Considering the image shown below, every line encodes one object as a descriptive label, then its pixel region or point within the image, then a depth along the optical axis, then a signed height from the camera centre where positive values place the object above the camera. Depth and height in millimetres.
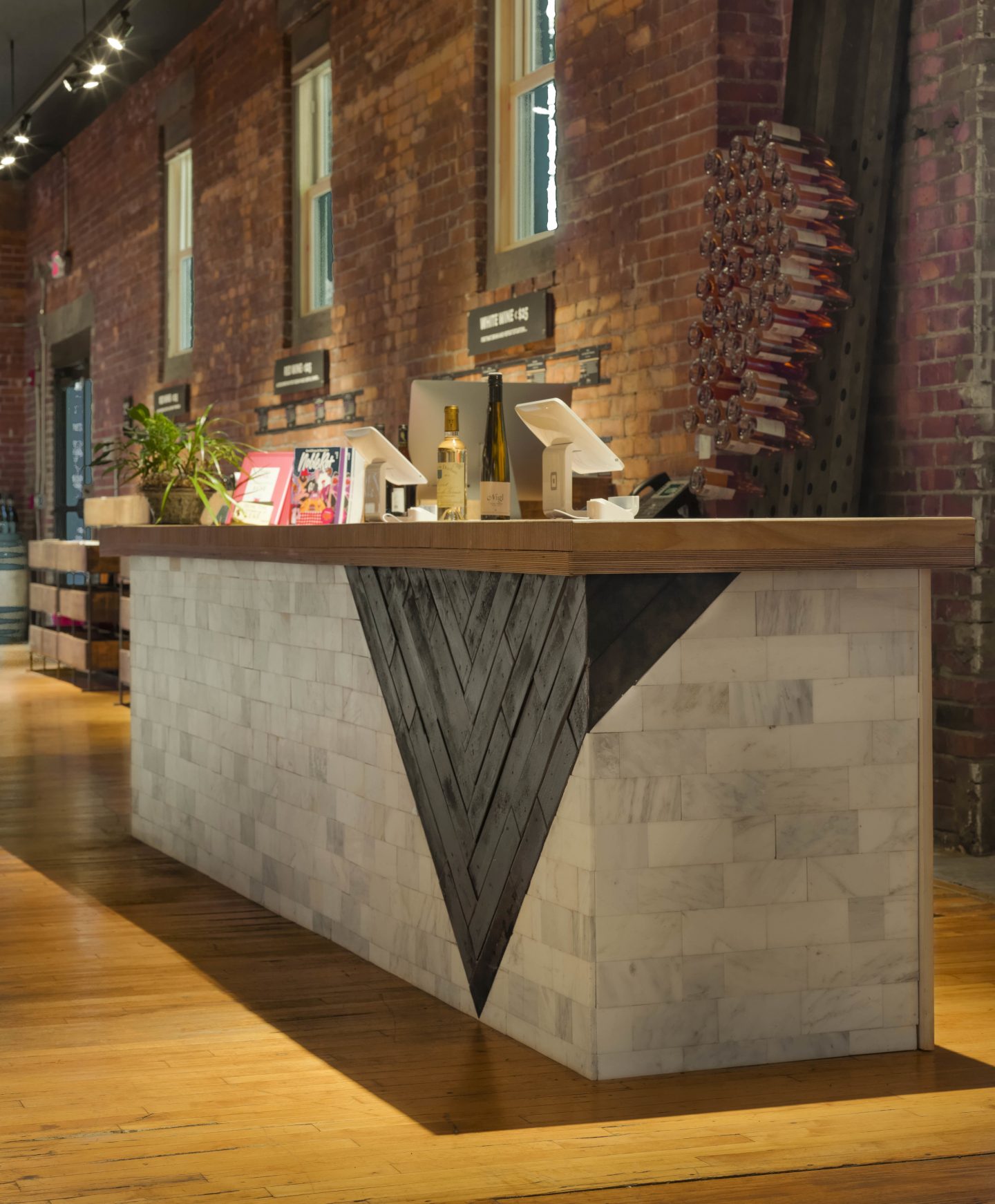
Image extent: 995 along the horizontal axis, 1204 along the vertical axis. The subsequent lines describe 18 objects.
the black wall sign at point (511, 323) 6879 +919
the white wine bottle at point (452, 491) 3811 +105
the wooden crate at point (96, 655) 10922 -786
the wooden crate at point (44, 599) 12055 -470
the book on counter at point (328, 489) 4566 +132
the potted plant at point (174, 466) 5164 +219
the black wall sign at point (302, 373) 9445 +953
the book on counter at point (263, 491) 4773 +128
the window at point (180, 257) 12508 +2109
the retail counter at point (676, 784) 2812 -442
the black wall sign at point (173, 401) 11974 +994
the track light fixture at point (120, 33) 9891 +3083
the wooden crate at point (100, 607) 10984 -475
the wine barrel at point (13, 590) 15547 -512
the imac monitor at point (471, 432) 4426 +280
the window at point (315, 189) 9820 +2064
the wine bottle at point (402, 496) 4475 +119
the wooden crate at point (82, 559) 10680 -157
